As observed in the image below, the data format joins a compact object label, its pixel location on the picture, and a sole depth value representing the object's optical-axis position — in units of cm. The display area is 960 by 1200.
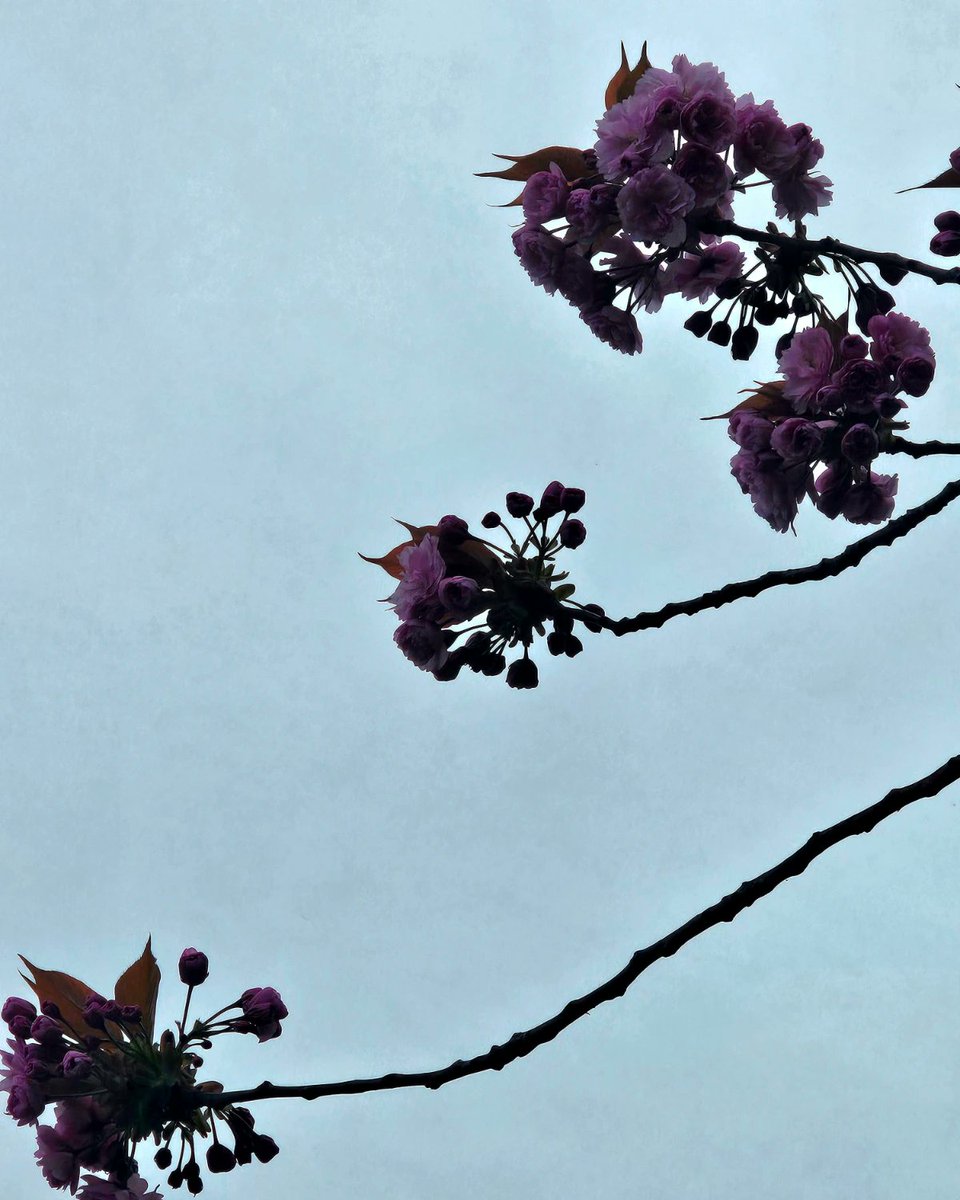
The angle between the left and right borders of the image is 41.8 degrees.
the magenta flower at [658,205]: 267
